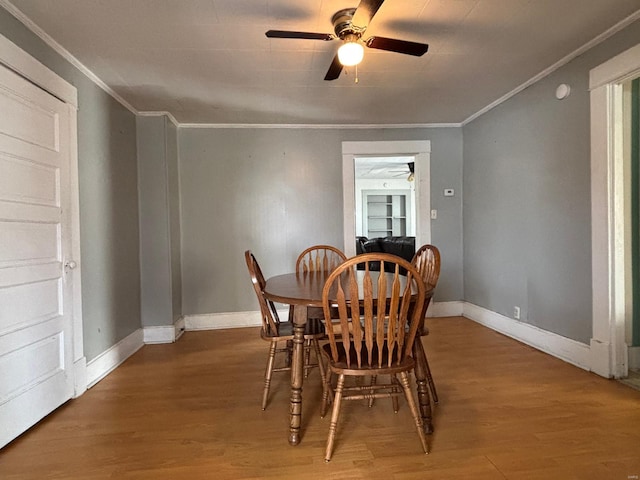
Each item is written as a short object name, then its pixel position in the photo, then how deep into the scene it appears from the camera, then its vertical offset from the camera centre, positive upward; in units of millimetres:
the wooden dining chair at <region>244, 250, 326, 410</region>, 2055 -566
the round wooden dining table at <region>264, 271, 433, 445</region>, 1730 -615
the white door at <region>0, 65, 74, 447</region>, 1816 -107
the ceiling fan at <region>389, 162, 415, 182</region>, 6480 +1245
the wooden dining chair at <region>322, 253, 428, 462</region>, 1521 -454
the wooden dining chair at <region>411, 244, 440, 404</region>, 1866 -258
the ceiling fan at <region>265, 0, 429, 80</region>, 1883 +997
